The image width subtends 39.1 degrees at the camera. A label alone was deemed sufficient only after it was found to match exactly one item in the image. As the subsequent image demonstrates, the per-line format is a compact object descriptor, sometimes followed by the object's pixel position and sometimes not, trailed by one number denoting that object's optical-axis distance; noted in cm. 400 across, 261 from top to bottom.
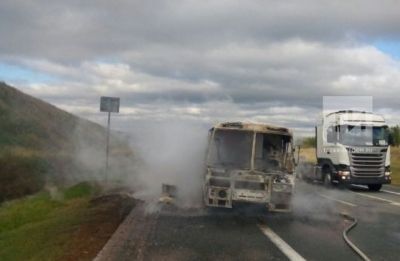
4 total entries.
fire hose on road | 945
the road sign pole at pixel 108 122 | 2197
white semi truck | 2394
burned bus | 1411
